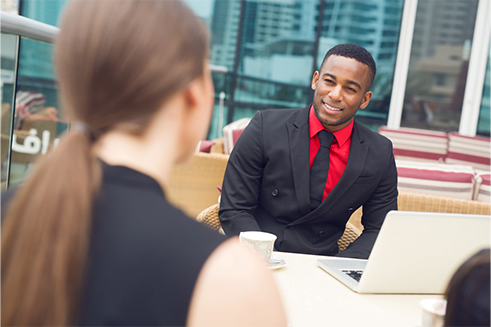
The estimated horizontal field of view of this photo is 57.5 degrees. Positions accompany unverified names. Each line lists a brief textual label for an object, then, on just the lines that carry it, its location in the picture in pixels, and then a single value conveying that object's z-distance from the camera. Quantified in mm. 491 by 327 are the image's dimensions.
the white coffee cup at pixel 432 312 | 848
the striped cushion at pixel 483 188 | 2451
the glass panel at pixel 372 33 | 5891
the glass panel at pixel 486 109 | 5777
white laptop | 1005
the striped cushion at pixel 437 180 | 2426
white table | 927
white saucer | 1165
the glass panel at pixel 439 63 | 5820
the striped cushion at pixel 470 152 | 4723
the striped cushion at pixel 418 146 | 4938
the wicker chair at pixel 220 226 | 1680
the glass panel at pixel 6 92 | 1897
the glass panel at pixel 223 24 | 5988
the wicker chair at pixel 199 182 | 3004
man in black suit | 1649
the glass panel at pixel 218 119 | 5988
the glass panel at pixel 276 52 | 5957
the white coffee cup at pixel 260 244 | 1153
